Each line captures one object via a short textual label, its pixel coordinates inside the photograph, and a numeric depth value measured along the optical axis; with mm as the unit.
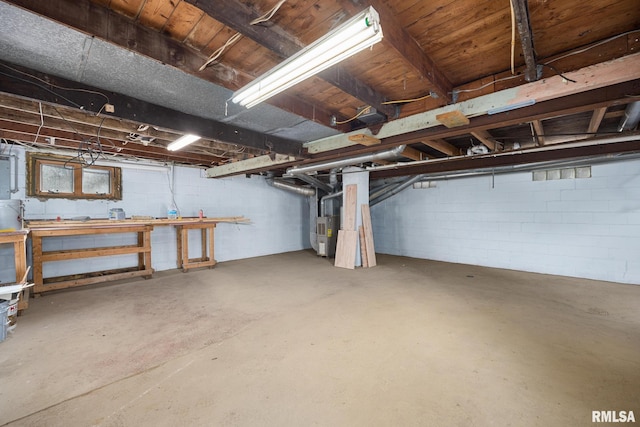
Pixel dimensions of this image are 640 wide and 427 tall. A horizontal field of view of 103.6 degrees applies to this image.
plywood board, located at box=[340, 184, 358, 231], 4977
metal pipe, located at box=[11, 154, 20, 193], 3588
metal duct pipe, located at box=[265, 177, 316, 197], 6488
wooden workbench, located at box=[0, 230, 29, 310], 2628
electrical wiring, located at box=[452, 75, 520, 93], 1950
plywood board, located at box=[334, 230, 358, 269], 4859
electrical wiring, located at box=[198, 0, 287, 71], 1266
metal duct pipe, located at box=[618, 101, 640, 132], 2234
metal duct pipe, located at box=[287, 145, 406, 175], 3355
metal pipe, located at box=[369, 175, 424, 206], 5711
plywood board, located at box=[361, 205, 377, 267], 4977
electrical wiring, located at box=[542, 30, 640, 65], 1542
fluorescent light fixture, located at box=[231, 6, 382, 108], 1141
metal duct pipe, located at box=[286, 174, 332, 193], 5727
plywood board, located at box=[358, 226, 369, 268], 4922
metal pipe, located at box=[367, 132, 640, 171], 2812
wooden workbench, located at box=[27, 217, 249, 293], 3256
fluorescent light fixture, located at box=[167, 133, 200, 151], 3081
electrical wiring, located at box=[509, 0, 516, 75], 1202
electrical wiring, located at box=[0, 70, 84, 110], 1652
